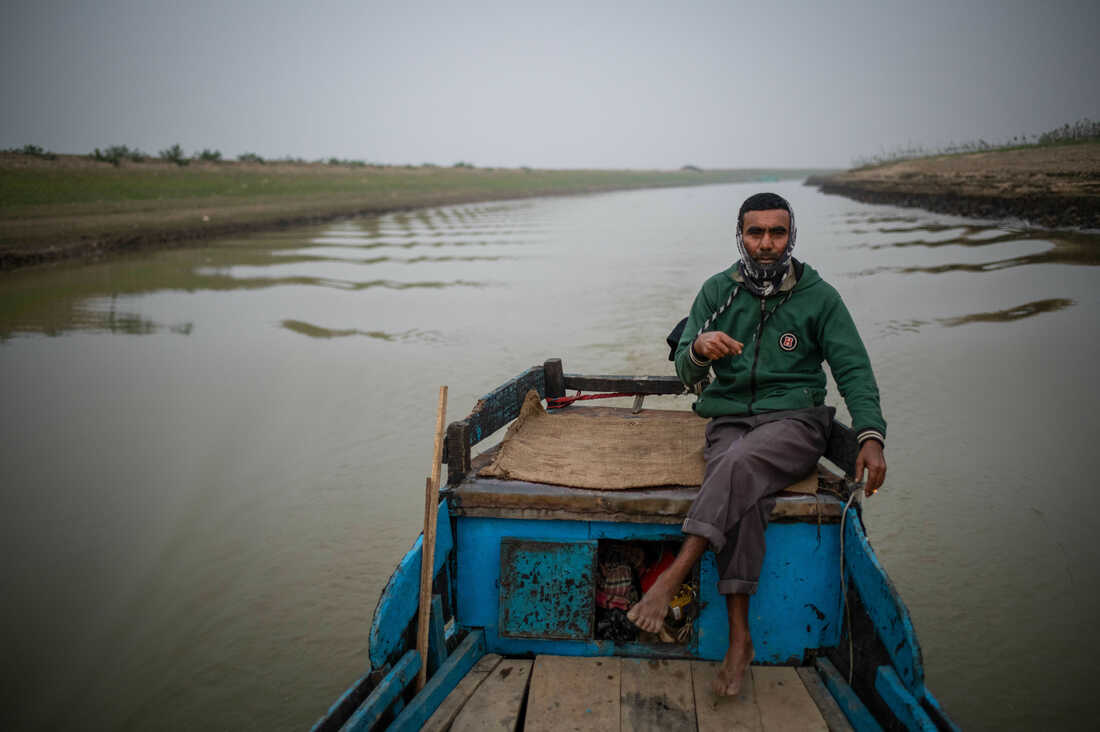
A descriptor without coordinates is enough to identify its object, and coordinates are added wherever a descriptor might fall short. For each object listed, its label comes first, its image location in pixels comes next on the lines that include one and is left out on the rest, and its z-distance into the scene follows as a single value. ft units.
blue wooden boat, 7.63
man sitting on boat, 7.95
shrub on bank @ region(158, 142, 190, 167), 107.96
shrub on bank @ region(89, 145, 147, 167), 96.73
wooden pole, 7.87
